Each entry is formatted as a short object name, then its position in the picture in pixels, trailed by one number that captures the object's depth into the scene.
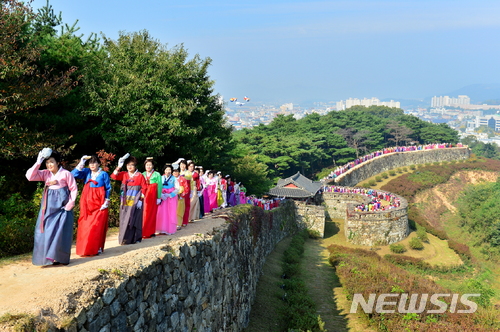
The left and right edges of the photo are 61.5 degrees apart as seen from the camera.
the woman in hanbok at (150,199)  9.95
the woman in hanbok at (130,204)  9.11
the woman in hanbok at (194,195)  12.51
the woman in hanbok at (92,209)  7.81
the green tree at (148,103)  17.19
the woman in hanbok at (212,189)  14.74
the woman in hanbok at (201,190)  13.19
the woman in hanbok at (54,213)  6.86
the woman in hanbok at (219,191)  15.26
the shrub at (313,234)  29.53
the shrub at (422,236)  31.34
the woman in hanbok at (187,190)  11.79
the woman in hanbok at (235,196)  17.83
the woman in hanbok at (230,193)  17.23
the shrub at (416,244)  29.38
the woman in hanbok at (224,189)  15.88
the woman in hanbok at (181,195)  11.35
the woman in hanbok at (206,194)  14.50
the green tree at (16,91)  11.57
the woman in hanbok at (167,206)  10.53
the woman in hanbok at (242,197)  20.31
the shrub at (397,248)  28.28
